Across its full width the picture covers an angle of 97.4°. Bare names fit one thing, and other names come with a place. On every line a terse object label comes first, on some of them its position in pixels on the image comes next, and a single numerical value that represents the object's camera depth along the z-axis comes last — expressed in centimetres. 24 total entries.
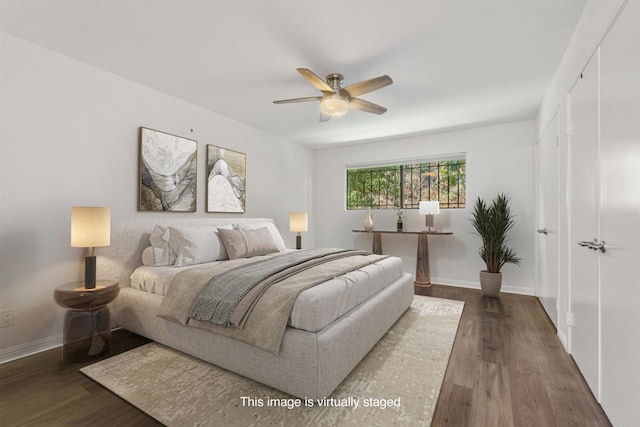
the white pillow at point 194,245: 288
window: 482
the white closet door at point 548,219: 282
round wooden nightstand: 215
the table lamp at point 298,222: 478
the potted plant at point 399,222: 493
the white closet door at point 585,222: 177
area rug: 157
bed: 169
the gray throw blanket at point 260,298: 176
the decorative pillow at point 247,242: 317
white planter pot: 390
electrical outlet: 220
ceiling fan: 243
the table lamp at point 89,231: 224
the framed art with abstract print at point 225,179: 388
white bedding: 174
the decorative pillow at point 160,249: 286
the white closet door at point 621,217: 128
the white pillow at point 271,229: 371
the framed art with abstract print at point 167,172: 313
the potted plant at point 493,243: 389
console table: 452
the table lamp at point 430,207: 449
